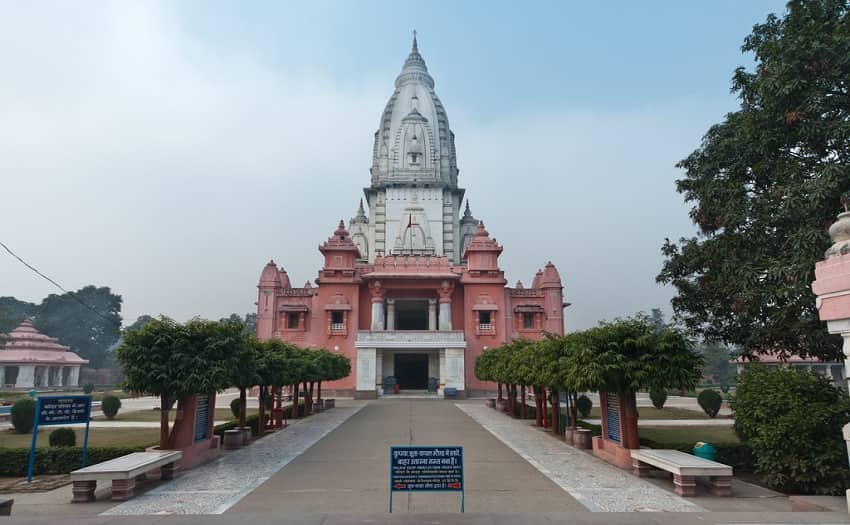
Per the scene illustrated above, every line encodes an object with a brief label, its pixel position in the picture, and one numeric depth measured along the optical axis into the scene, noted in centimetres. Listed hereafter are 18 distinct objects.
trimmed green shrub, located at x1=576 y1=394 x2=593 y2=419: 2247
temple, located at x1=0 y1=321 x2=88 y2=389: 5216
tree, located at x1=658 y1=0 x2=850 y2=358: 1091
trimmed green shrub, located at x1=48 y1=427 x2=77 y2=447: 1385
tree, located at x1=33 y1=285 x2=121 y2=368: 7925
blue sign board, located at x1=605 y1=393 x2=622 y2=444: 1198
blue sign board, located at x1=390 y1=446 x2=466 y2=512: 708
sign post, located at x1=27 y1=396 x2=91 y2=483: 1048
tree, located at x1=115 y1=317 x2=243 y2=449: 1070
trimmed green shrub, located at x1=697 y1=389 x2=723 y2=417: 2342
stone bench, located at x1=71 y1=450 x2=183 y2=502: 844
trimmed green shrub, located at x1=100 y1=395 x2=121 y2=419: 2409
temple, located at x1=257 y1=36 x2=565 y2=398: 3600
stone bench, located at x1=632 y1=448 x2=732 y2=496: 870
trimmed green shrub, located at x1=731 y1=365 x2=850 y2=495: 859
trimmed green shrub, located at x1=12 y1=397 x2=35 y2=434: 1866
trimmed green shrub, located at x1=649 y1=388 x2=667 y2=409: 2664
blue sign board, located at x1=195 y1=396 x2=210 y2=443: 1196
